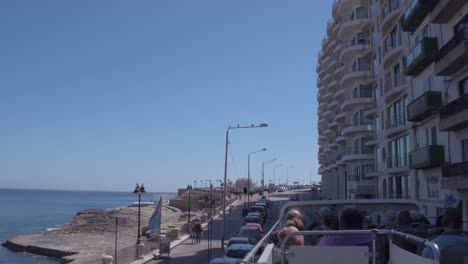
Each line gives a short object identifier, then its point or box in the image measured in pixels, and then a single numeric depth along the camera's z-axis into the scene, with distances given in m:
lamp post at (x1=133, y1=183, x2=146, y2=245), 34.19
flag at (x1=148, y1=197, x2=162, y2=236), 32.06
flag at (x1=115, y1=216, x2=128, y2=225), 34.43
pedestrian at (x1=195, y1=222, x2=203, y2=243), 38.20
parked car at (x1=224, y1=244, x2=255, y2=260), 21.98
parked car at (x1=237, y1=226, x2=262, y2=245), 31.81
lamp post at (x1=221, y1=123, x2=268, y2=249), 37.12
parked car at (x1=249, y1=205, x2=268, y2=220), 54.76
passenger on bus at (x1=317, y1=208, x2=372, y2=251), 6.02
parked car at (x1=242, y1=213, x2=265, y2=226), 43.53
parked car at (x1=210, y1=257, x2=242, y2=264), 18.58
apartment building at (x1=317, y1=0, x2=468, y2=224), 29.00
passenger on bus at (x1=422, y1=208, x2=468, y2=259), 4.89
